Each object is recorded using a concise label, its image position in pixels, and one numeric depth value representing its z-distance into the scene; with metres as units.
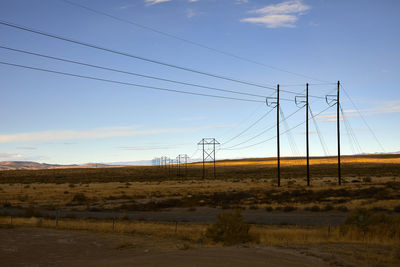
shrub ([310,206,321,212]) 39.59
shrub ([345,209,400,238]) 22.86
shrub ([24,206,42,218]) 36.94
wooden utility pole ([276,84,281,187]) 64.01
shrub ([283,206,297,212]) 39.92
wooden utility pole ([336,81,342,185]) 63.81
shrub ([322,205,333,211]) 39.75
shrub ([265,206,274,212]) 40.40
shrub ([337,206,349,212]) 38.84
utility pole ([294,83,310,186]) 62.24
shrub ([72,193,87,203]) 54.38
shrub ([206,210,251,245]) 22.17
